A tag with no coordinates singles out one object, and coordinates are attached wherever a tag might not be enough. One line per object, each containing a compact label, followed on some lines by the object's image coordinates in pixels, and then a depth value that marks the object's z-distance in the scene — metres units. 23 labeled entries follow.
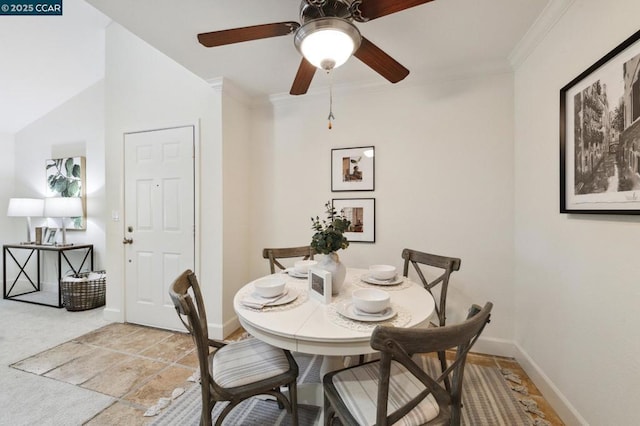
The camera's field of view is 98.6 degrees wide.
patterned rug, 1.62
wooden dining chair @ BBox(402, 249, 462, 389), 1.89
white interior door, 2.77
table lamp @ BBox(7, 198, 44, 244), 3.73
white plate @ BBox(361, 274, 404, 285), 1.77
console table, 3.51
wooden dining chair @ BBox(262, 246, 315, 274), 2.29
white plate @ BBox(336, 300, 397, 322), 1.21
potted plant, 1.57
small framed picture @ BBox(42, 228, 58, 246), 3.93
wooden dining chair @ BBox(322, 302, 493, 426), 0.86
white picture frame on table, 1.44
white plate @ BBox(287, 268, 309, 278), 1.92
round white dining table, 1.11
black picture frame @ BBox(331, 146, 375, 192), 2.65
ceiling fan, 1.24
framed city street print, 1.16
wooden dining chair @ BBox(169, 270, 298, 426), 1.22
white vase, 1.57
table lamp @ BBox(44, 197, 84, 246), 3.54
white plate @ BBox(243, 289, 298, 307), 1.41
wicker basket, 3.29
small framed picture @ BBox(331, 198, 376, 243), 2.65
